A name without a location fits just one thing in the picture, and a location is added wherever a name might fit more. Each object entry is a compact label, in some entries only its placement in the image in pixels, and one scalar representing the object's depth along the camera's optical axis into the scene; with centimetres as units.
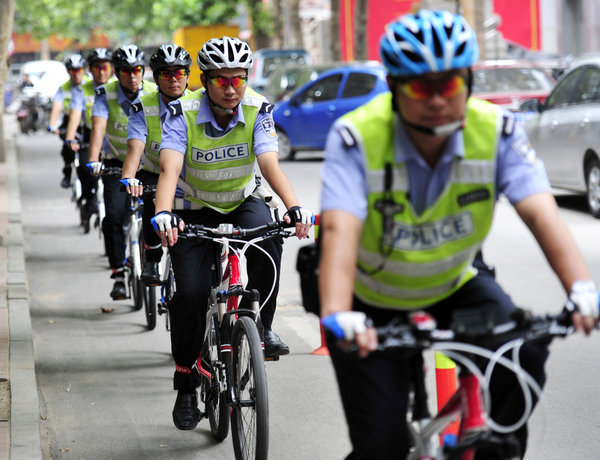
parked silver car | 1230
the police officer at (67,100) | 1327
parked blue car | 2016
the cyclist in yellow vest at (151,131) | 732
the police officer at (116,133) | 880
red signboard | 3353
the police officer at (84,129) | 1193
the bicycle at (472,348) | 290
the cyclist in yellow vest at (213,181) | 531
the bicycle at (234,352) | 454
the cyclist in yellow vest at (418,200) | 303
